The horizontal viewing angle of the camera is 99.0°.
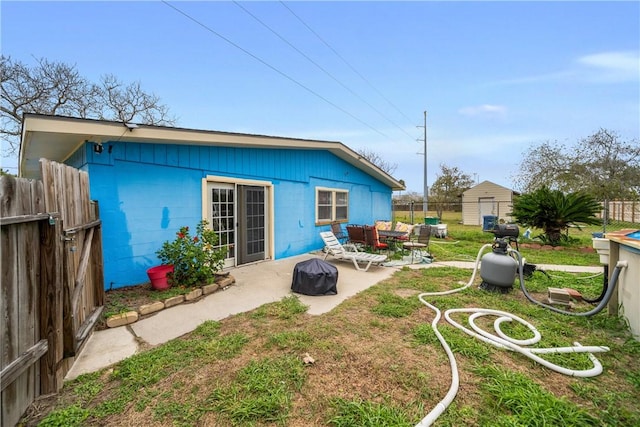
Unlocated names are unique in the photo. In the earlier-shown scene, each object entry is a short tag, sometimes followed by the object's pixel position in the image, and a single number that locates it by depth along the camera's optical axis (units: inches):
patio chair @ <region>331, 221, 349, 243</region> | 342.6
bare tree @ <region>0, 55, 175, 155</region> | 529.0
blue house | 166.1
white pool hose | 78.0
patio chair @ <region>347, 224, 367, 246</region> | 304.2
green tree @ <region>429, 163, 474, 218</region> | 1015.0
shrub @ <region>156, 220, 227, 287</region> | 172.4
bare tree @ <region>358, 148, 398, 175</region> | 1275.8
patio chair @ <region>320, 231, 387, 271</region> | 243.5
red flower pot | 166.1
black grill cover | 176.2
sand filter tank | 172.5
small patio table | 307.5
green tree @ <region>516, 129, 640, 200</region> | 682.2
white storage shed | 774.5
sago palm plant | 339.3
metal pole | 711.4
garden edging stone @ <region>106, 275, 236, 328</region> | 130.1
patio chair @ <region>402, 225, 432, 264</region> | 283.4
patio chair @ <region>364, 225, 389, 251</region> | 298.4
